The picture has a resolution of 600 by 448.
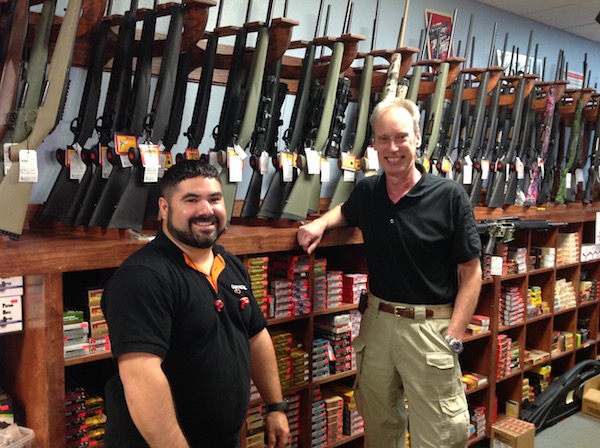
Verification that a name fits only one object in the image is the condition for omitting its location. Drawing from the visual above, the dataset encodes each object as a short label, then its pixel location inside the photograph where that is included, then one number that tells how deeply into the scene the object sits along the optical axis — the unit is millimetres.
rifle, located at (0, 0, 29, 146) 1739
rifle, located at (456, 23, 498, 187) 3721
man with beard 1421
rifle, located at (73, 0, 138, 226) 2066
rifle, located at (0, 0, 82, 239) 1710
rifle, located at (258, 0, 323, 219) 2500
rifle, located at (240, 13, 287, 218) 2482
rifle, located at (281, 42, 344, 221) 2525
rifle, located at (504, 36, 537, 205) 3945
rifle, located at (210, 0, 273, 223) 2336
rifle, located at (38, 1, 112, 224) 2117
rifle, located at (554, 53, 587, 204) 4484
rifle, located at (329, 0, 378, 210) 2783
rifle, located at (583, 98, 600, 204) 4684
